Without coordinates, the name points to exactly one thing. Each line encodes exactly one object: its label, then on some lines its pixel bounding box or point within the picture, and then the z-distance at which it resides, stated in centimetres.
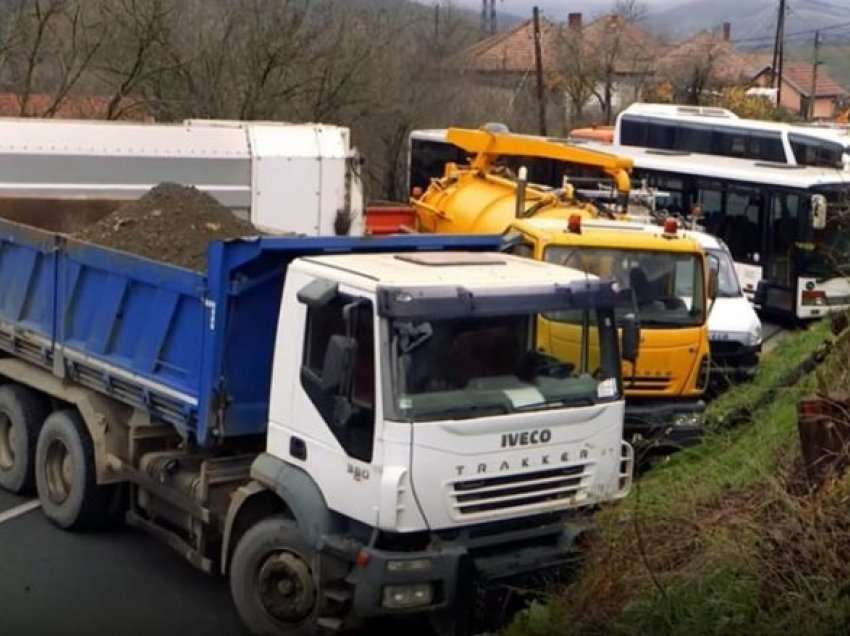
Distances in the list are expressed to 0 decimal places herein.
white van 1425
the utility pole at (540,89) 3978
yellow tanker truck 1105
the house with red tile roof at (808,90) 8756
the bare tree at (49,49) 2461
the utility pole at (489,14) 6300
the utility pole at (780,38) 5444
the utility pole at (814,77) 6669
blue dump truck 718
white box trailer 1325
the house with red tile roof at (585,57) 5197
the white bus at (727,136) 2681
